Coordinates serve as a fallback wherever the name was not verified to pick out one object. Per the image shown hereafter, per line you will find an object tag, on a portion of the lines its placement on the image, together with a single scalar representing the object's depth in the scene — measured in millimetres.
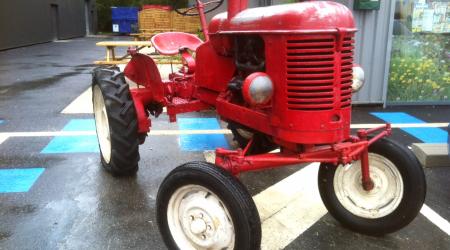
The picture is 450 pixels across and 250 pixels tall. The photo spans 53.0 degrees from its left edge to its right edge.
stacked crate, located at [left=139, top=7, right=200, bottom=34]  13750
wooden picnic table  11195
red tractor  2434
